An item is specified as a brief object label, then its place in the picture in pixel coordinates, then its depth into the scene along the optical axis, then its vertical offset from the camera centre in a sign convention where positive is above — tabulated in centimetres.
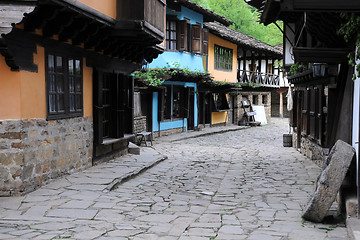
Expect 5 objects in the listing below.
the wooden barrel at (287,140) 1579 -163
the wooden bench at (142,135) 1430 -129
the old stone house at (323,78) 582 +43
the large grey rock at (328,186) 520 -111
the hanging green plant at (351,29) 508 +88
